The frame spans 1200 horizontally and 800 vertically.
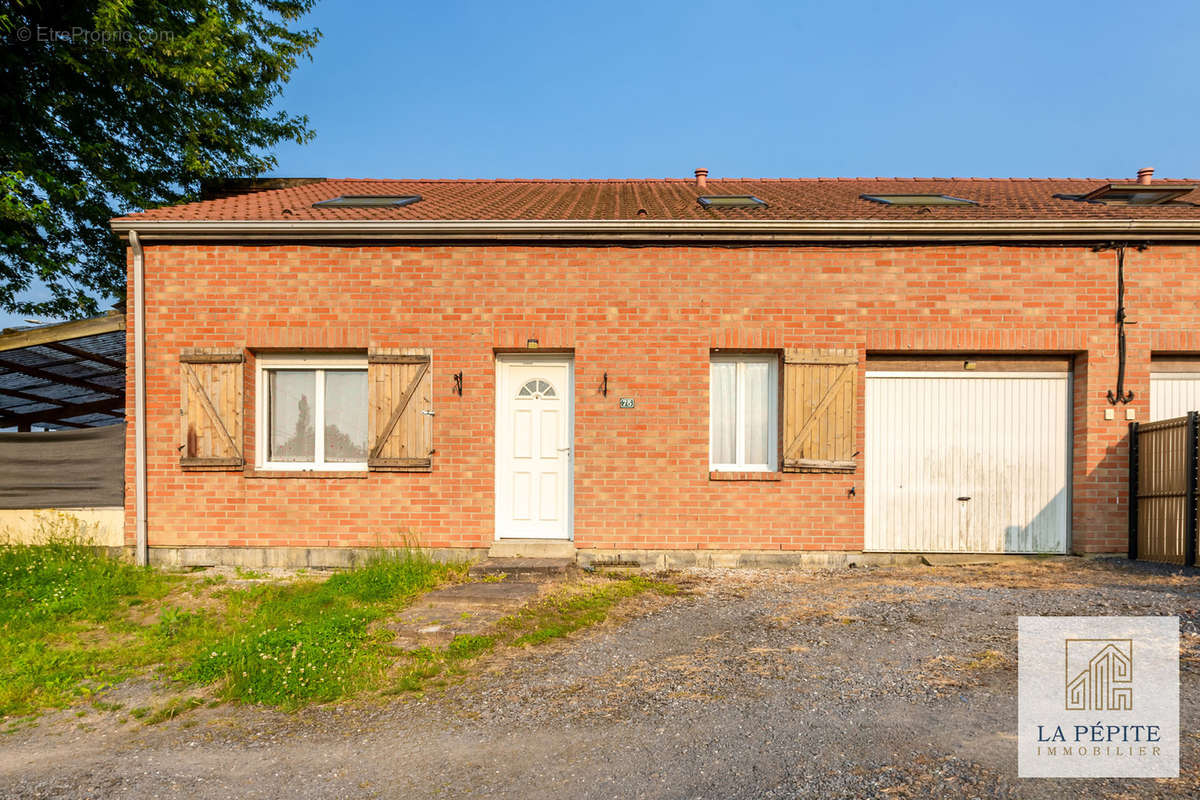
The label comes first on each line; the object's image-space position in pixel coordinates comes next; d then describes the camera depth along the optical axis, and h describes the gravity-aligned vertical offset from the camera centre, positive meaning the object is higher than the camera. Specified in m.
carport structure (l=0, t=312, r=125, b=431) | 7.95 +0.19
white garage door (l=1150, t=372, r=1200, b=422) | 7.85 +0.00
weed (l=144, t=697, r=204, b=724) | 4.13 -1.92
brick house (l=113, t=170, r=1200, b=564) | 7.73 +0.14
